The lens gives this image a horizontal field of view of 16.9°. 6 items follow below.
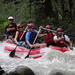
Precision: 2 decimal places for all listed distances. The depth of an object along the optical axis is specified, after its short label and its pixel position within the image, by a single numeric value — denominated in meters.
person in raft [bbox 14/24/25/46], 10.98
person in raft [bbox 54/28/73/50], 9.59
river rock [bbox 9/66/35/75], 6.71
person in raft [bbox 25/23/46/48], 10.04
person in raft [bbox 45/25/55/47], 10.05
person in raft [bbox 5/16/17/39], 12.02
